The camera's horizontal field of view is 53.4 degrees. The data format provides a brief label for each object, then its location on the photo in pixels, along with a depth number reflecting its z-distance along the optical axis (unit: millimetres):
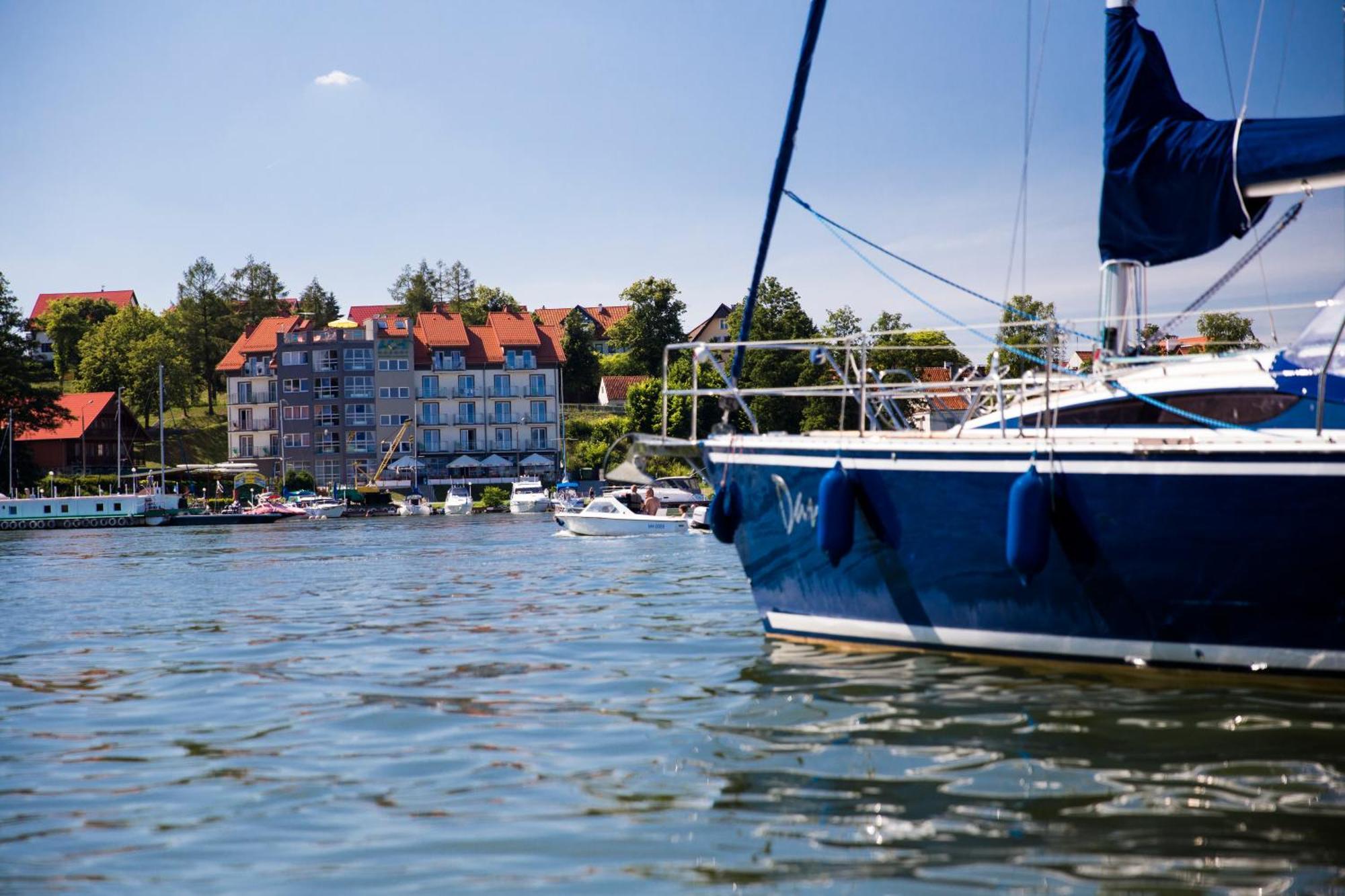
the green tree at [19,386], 82875
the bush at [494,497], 86312
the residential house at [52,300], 135250
